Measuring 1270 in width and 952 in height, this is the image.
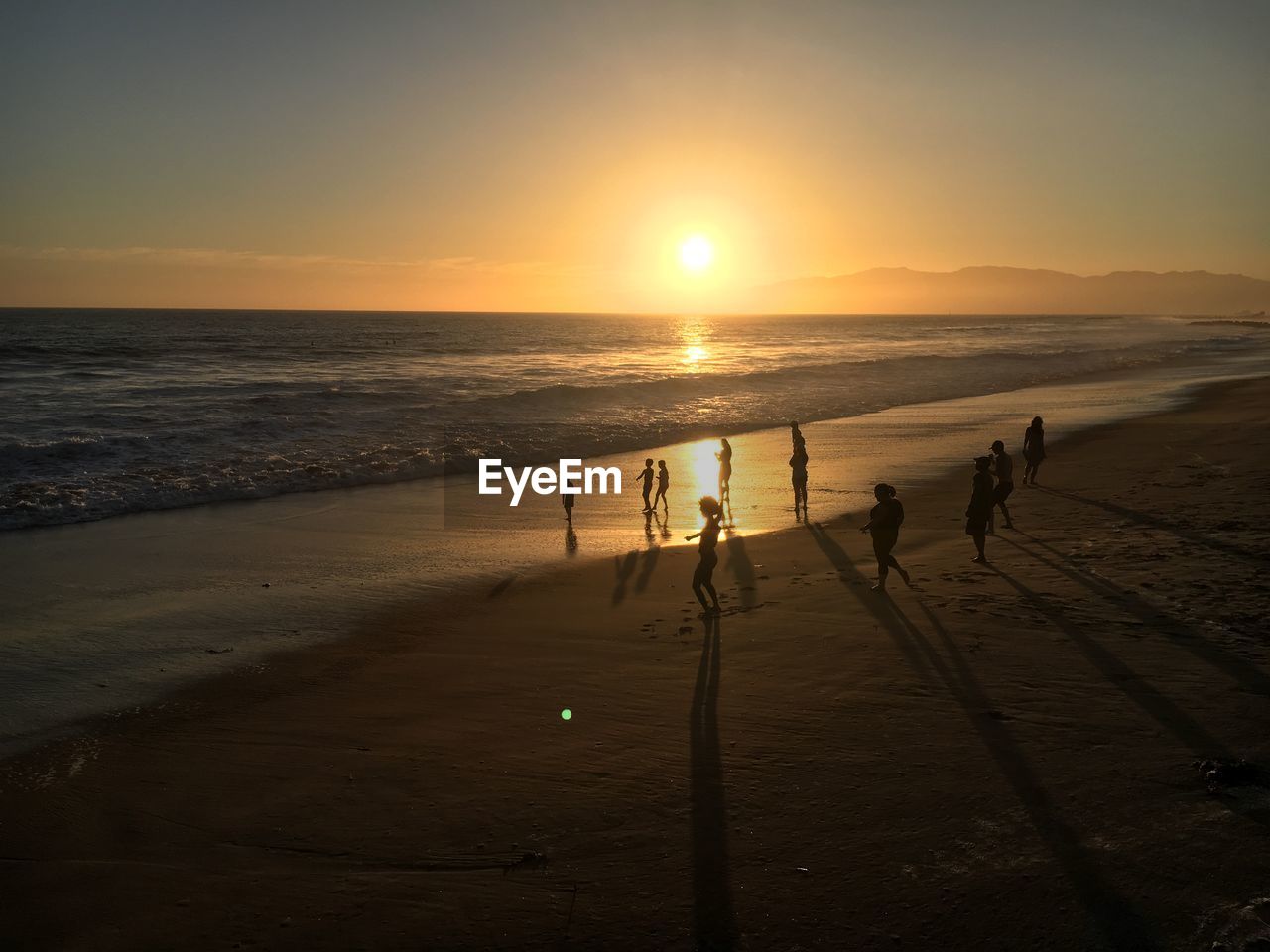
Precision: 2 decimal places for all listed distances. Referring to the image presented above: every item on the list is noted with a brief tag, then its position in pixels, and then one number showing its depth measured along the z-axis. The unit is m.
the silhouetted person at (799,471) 15.82
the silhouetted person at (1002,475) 13.79
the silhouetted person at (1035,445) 17.45
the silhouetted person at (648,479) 16.38
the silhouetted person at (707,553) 10.10
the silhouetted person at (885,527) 10.58
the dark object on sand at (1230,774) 5.76
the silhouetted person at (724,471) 16.81
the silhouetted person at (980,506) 11.76
